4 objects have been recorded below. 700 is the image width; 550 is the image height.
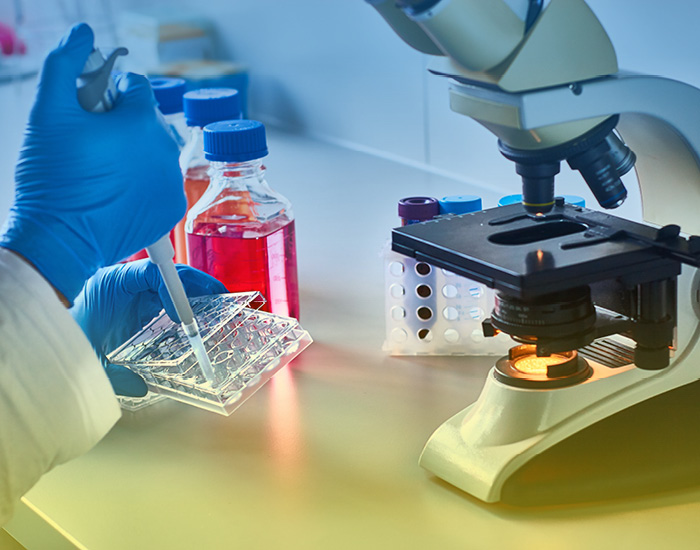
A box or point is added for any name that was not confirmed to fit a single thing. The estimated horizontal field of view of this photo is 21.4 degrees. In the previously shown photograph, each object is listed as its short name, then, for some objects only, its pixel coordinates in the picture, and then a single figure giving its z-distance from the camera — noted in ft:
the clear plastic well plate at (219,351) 4.70
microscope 4.28
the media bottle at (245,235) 5.24
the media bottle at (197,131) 5.43
